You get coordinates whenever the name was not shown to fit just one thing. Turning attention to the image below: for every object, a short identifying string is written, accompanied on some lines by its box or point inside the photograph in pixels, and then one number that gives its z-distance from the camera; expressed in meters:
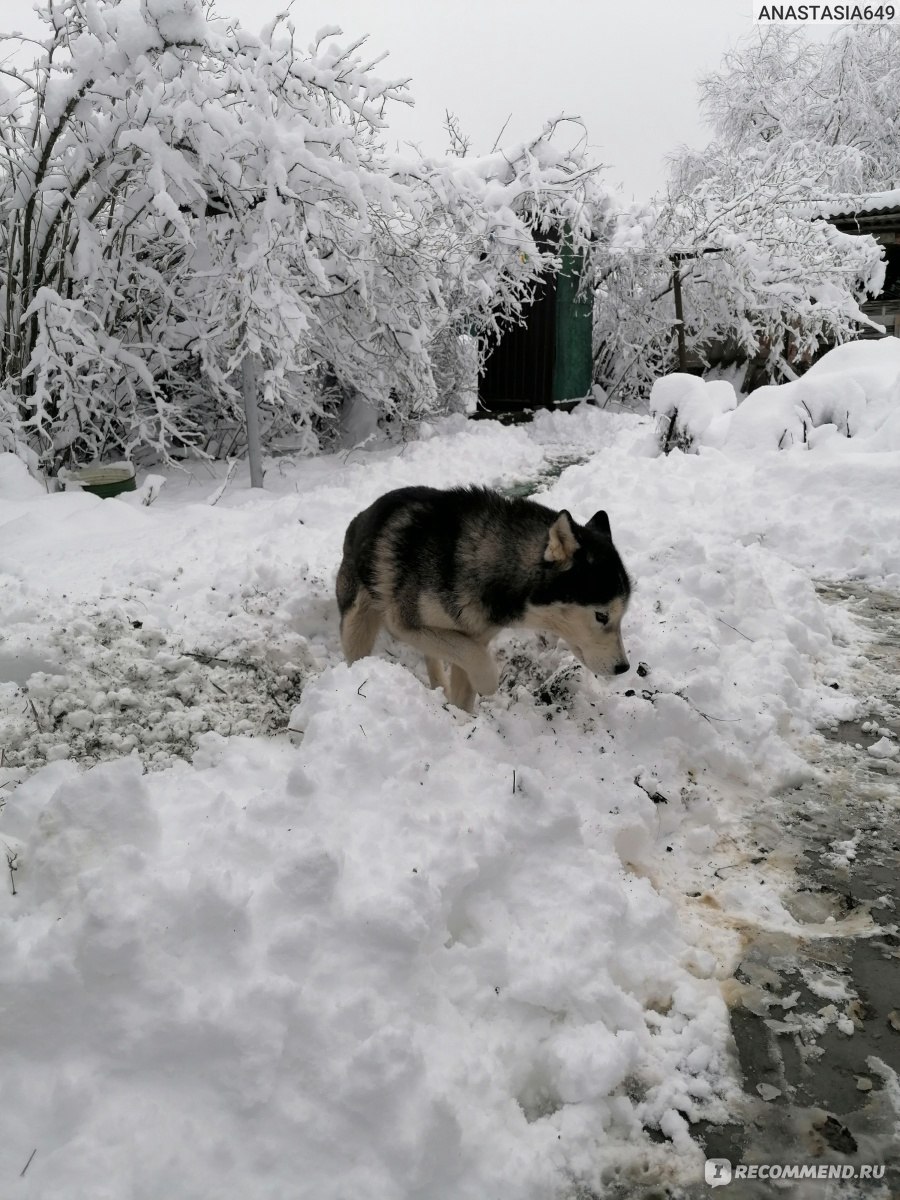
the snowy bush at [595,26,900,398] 15.68
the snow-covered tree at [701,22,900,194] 29.25
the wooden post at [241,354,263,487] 9.01
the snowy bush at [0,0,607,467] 7.25
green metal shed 15.06
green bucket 8.07
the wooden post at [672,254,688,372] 16.23
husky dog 3.72
